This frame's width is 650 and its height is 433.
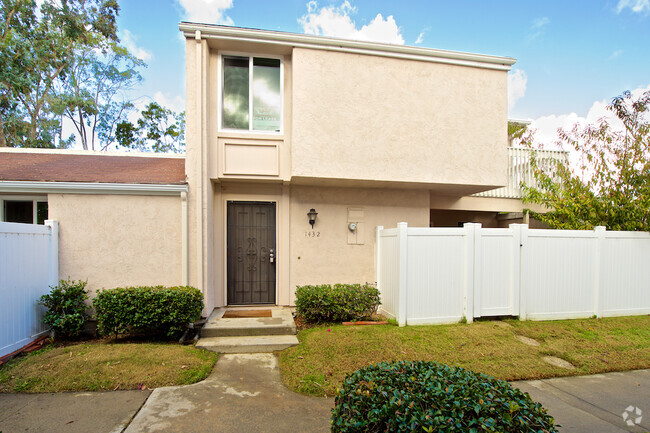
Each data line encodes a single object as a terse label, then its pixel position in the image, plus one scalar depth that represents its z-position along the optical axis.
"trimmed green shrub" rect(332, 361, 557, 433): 1.84
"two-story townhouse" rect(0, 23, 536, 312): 6.44
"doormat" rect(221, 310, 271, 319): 6.70
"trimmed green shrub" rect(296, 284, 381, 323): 6.41
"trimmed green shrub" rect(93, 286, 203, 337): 5.51
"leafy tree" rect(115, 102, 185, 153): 21.80
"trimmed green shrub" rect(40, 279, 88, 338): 5.54
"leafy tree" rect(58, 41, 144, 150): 19.59
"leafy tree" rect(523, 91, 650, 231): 7.41
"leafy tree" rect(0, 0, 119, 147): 16.83
